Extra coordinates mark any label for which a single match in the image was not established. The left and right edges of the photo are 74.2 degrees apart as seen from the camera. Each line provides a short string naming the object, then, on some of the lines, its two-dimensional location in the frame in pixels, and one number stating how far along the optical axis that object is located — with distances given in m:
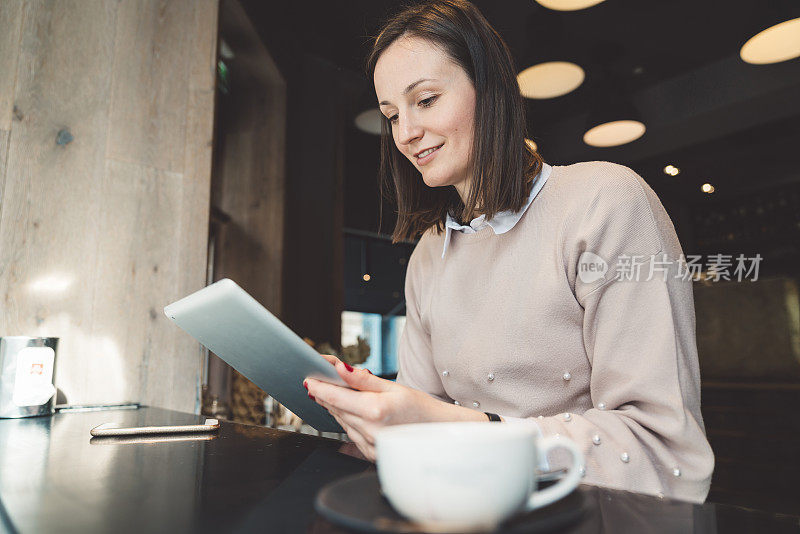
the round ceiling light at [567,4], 2.18
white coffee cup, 0.29
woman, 0.74
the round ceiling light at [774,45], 1.84
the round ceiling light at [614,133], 2.32
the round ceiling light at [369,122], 3.56
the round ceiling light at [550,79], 2.50
